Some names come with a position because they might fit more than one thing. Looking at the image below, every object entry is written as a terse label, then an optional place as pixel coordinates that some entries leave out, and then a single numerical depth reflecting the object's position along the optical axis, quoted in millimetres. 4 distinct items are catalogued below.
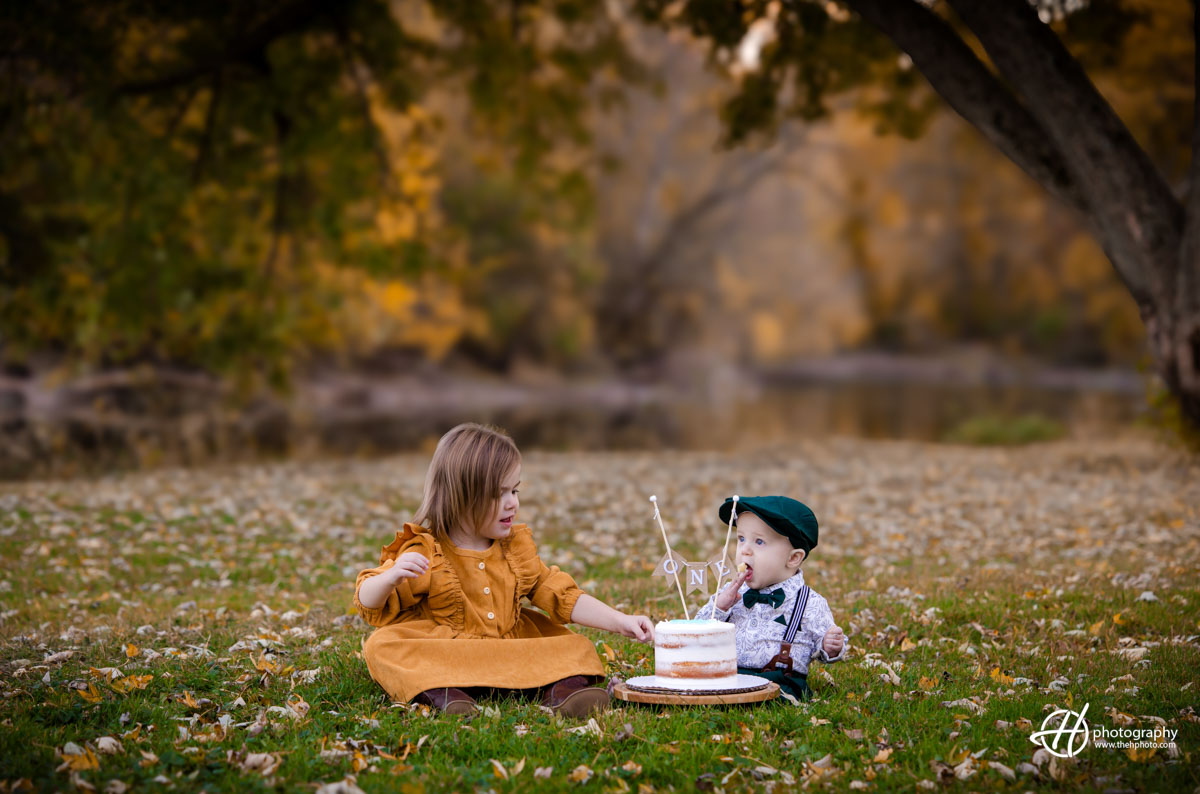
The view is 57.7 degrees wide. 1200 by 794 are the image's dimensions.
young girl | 6004
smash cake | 5836
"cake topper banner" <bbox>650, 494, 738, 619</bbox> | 6238
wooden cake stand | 5734
